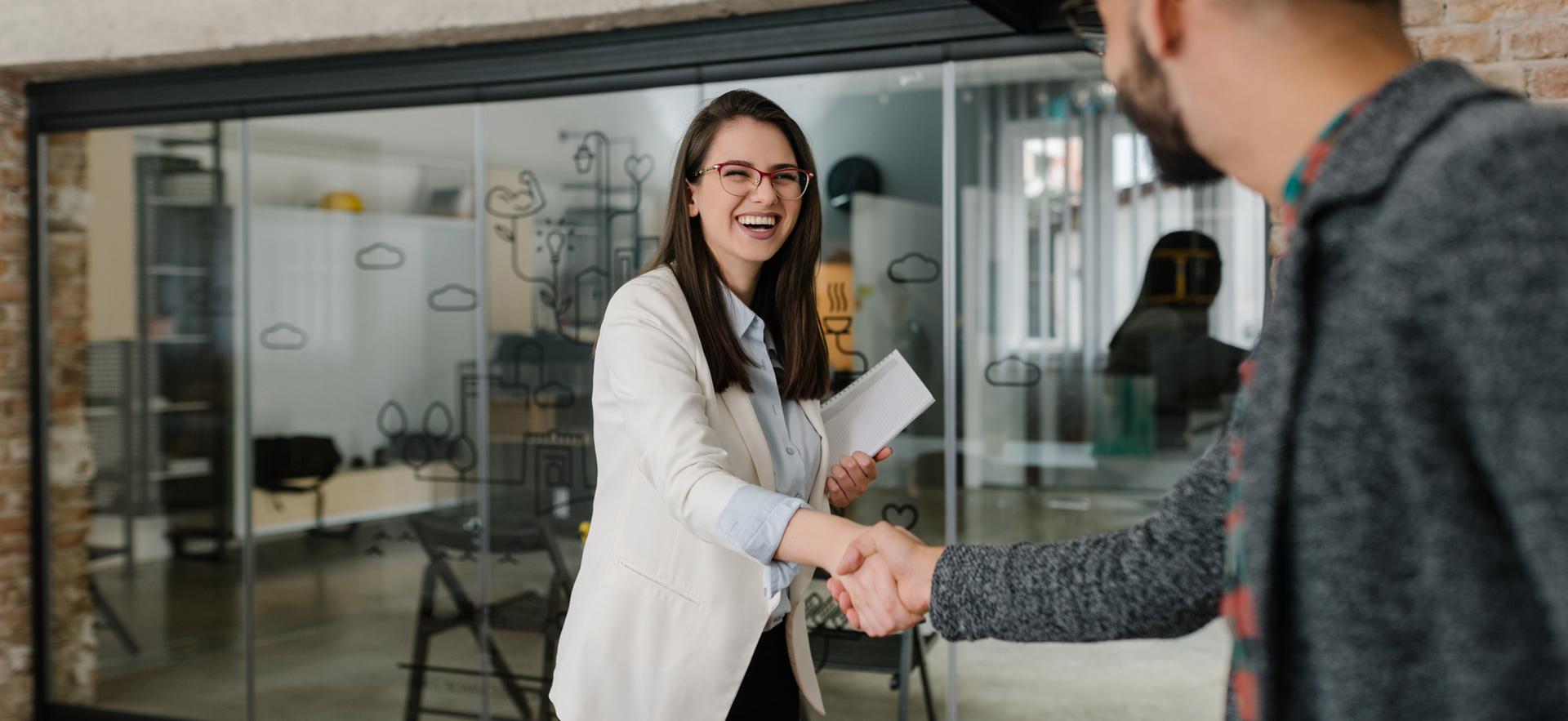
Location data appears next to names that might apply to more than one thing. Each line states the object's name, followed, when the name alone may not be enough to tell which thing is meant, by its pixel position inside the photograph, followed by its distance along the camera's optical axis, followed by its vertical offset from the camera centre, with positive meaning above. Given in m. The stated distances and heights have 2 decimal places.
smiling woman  1.59 -0.17
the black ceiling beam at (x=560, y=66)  2.95 +0.77
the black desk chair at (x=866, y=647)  3.13 -0.81
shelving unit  3.89 +0.01
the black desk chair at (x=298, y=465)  3.79 -0.40
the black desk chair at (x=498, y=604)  3.49 -0.78
